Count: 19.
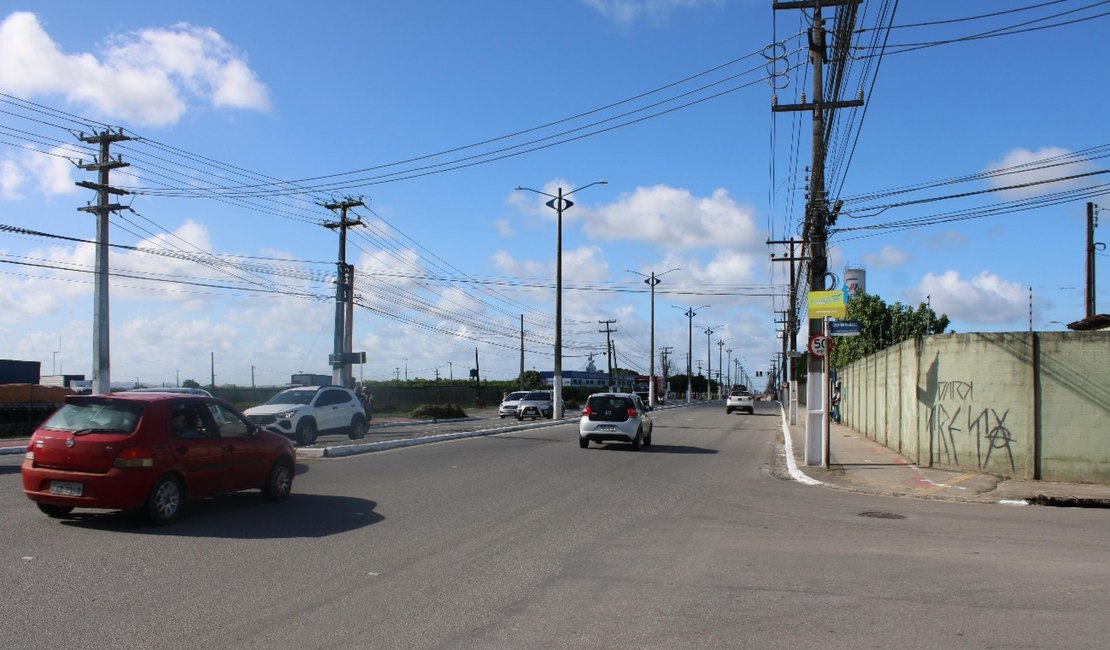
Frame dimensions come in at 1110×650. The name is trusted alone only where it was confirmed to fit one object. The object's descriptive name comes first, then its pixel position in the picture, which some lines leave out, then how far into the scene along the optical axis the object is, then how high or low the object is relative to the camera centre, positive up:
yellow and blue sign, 17.97 +1.22
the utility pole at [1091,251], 32.69 +4.30
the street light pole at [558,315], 40.75 +2.11
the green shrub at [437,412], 46.06 -2.86
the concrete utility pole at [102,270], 32.66 +3.14
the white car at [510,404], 49.78 -2.56
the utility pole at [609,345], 97.54 +1.73
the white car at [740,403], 59.19 -2.78
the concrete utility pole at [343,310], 42.28 +2.33
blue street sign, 17.88 +0.71
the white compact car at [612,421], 22.98 -1.58
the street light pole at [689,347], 94.81 +1.47
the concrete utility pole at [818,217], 18.62 +3.20
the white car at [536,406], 47.06 -2.48
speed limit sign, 18.28 +0.36
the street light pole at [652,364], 65.81 -0.25
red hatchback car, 9.27 -1.10
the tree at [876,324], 42.78 +1.96
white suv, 22.20 -1.50
